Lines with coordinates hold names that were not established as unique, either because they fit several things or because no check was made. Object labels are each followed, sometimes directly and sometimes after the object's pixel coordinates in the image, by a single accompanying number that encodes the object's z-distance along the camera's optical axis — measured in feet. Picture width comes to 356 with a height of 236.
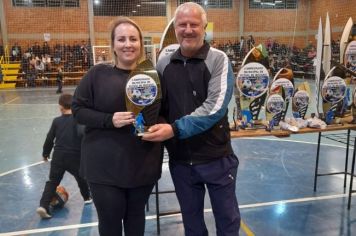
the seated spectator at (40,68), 52.31
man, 5.74
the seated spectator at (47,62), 53.42
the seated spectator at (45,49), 55.16
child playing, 10.64
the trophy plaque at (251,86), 9.49
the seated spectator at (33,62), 51.98
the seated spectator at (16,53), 54.08
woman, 5.58
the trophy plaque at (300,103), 10.59
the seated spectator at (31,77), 51.65
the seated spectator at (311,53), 53.12
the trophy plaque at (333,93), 10.52
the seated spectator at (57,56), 54.34
